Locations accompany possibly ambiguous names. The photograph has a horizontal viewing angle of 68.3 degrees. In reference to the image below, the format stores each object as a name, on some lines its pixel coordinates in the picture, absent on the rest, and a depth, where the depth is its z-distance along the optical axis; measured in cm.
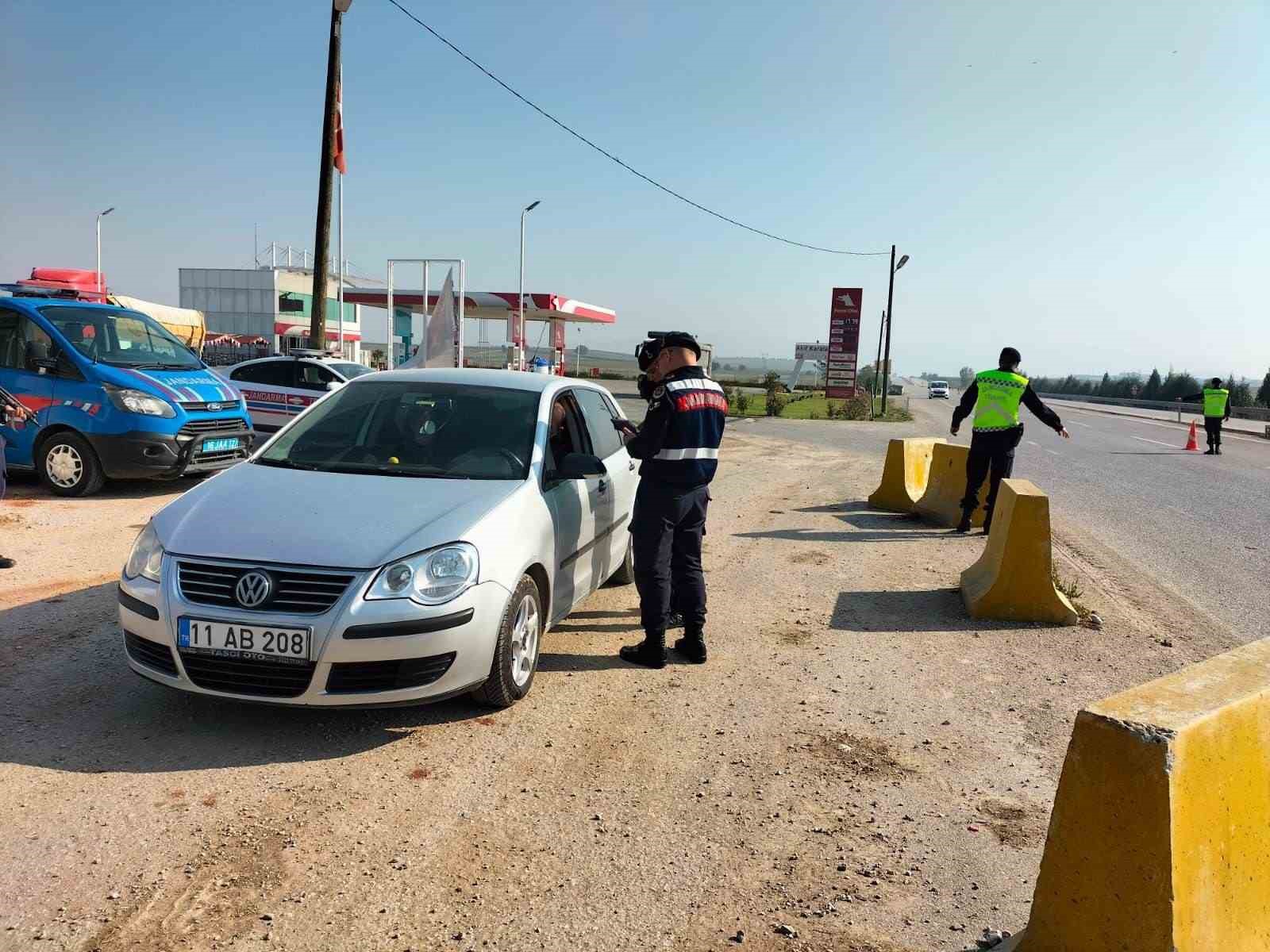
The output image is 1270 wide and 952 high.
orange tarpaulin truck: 1139
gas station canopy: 4200
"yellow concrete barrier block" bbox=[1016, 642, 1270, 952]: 216
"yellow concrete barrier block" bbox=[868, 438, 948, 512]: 1051
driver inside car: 486
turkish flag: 1656
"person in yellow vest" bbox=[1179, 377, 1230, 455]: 2036
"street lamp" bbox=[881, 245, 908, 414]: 3938
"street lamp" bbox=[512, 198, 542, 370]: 3260
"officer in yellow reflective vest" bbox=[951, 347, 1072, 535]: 883
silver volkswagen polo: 367
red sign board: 3644
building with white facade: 6022
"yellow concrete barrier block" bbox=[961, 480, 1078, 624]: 607
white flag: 1820
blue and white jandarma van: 916
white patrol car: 1367
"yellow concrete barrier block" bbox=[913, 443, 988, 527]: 970
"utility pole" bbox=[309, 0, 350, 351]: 1628
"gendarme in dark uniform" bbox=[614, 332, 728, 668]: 495
